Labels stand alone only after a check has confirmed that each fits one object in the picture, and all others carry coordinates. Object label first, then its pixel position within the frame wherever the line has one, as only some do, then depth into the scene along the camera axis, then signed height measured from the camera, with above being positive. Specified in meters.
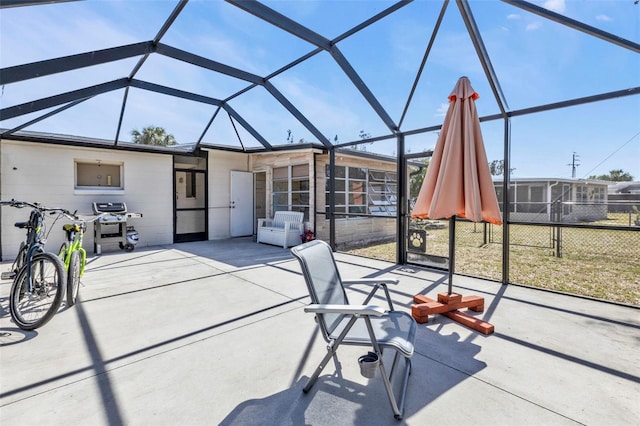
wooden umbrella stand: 3.16 -1.06
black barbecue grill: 6.91 -0.49
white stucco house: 6.60 +0.54
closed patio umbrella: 3.11 +0.38
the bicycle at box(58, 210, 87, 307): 3.55 -0.59
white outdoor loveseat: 8.06 -0.59
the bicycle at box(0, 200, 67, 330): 2.96 -0.76
